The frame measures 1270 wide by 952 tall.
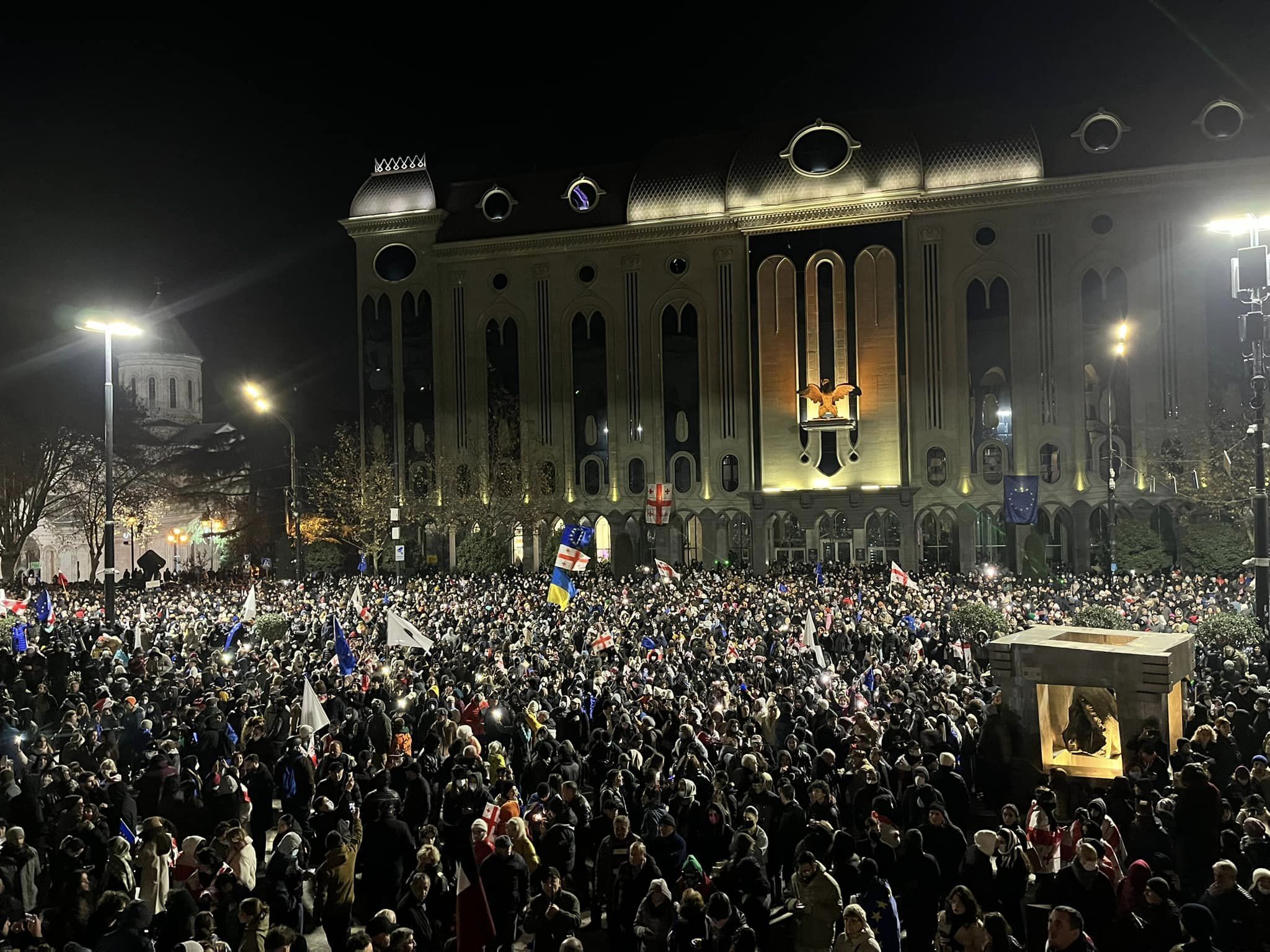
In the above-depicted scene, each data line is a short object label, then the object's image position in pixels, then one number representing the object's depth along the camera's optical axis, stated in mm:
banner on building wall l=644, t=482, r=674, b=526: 51594
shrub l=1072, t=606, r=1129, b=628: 22453
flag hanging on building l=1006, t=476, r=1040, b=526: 44688
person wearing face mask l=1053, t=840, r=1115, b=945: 7535
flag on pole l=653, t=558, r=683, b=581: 32938
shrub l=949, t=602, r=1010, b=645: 23609
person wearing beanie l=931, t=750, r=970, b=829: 10570
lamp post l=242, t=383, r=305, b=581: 38969
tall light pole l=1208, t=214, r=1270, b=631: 18844
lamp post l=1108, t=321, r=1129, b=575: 36031
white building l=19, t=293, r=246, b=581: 67562
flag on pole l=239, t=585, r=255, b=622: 25797
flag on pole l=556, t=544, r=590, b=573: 23953
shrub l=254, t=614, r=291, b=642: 25859
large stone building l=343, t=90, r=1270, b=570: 48156
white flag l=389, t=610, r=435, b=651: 19031
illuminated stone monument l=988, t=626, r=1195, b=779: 13148
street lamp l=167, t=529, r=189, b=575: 70375
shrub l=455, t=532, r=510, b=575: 51750
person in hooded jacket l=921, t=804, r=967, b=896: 8656
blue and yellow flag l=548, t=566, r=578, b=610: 22969
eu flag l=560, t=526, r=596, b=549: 26325
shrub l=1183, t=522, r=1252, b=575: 43156
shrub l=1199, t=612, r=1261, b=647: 20844
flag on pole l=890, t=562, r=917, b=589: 28641
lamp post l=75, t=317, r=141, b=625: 26516
